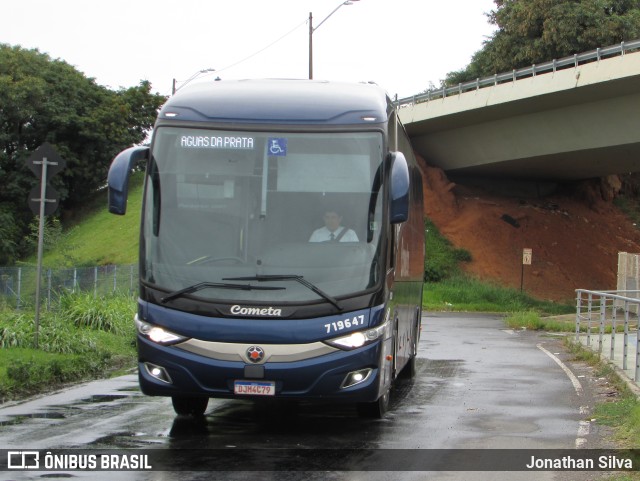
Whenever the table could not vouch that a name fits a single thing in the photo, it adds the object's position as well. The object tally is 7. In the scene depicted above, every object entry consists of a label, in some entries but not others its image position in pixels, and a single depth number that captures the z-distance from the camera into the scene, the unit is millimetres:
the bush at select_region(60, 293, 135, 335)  20344
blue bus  9172
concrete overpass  33938
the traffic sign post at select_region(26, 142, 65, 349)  15852
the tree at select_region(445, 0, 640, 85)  48500
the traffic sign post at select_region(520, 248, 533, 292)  40781
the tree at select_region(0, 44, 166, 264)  57688
